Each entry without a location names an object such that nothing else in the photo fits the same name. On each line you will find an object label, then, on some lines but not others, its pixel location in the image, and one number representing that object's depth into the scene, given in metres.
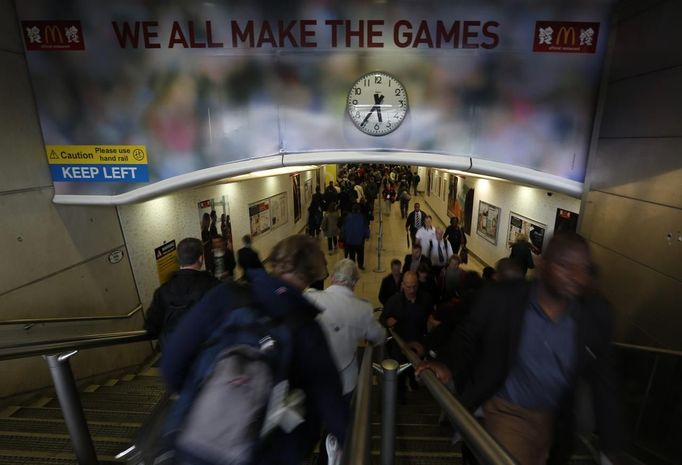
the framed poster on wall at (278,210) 10.02
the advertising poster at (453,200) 11.98
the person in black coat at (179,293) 2.61
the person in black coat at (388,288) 4.80
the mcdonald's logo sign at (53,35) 4.10
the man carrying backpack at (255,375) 1.06
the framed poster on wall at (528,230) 6.69
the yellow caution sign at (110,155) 4.46
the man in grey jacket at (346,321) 2.21
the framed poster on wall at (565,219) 5.62
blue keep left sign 4.51
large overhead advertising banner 4.09
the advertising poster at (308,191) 14.09
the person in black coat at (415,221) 7.82
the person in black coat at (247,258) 4.40
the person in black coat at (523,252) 5.67
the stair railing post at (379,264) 8.81
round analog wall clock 4.29
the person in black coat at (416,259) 5.55
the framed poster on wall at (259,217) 8.89
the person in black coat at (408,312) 3.59
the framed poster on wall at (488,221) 8.66
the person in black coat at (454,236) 7.17
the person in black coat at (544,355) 1.62
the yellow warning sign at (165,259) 5.95
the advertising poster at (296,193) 11.98
